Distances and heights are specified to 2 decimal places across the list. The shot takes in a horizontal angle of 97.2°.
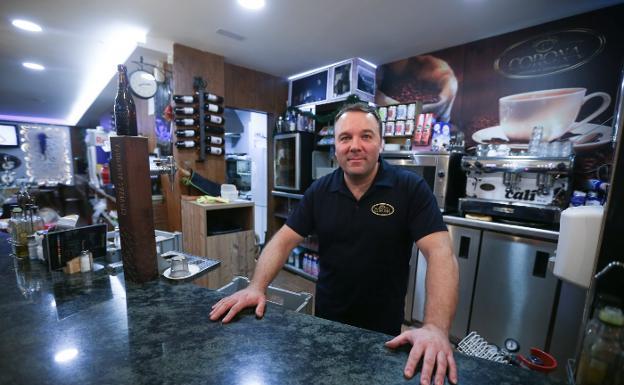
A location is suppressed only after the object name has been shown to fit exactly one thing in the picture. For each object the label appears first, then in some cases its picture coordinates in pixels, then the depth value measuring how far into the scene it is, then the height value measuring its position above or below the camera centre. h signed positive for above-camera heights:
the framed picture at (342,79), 3.32 +0.99
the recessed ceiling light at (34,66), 3.94 +1.23
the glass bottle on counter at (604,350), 0.55 -0.37
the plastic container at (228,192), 3.05 -0.39
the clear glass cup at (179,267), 1.04 -0.43
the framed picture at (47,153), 8.38 -0.07
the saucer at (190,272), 1.03 -0.45
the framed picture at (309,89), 3.66 +0.99
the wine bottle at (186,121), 3.18 +0.39
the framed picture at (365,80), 3.34 +1.01
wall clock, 2.96 +0.77
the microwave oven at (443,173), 2.54 -0.09
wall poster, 2.21 +0.79
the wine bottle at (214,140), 3.39 +0.21
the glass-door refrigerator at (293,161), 3.71 -0.02
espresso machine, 2.01 -0.17
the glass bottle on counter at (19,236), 1.26 -0.39
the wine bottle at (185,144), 3.16 +0.14
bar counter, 0.58 -0.46
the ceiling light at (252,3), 2.21 +1.25
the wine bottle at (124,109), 0.98 +0.16
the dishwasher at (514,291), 1.98 -0.94
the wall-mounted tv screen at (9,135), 7.88 +0.41
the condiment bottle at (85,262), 1.12 -0.44
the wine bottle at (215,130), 3.35 +0.33
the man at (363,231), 1.26 -0.33
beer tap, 1.27 -0.05
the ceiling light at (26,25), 2.62 +1.22
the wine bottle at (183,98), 3.10 +0.64
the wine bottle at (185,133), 3.16 +0.25
